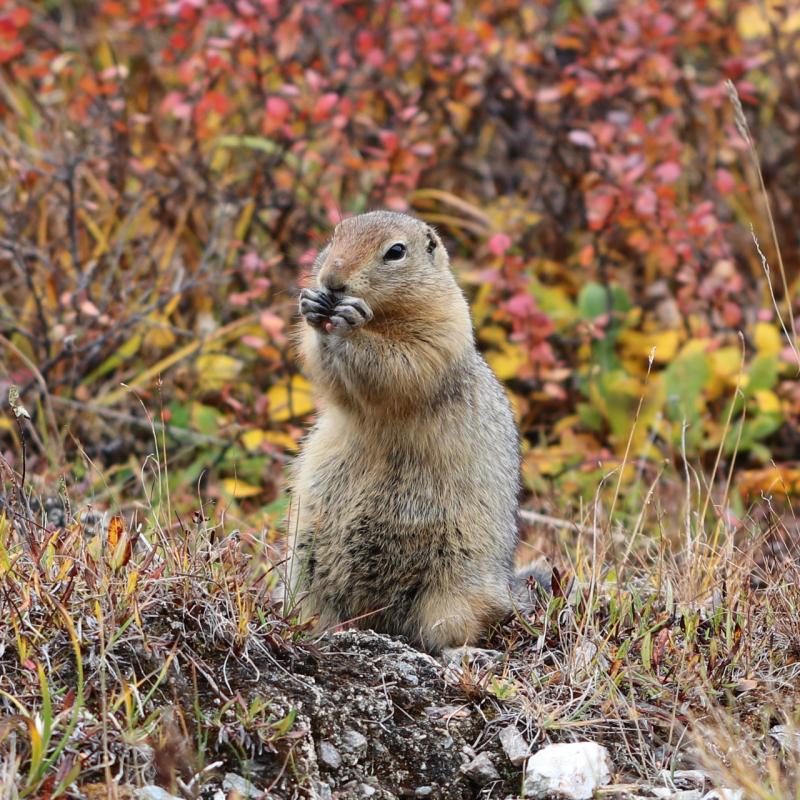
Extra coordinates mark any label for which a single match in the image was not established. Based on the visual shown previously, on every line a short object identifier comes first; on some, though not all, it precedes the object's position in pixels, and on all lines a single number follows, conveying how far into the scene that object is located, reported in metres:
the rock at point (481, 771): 6.64
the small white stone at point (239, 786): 6.02
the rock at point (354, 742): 6.64
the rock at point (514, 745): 6.70
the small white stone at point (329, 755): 6.49
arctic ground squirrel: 8.37
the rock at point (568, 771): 6.34
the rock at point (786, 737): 6.10
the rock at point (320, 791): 6.25
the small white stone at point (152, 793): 5.71
